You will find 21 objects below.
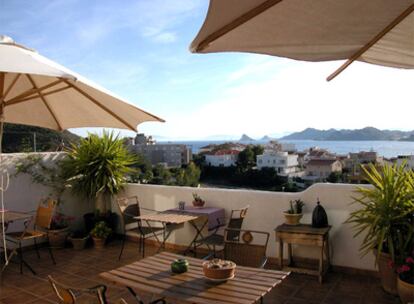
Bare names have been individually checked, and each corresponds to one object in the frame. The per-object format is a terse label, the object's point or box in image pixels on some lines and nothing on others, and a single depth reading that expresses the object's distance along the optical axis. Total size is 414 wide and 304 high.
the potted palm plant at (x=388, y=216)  3.95
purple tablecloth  5.37
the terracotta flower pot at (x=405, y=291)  3.68
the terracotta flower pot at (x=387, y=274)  4.08
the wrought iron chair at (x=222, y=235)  4.42
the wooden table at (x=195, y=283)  2.35
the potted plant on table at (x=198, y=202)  5.76
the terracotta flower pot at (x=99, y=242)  6.33
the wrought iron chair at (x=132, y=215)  5.51
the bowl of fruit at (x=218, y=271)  2.62
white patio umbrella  2.55
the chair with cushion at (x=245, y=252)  3.39
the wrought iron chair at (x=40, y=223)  5.17
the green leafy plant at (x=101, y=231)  6.33
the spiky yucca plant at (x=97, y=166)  6.54
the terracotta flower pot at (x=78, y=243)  6.31
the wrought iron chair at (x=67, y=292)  2.11
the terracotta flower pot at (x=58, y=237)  6.32
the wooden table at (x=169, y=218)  4.80
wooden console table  4.48
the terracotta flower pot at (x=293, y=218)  4.94
